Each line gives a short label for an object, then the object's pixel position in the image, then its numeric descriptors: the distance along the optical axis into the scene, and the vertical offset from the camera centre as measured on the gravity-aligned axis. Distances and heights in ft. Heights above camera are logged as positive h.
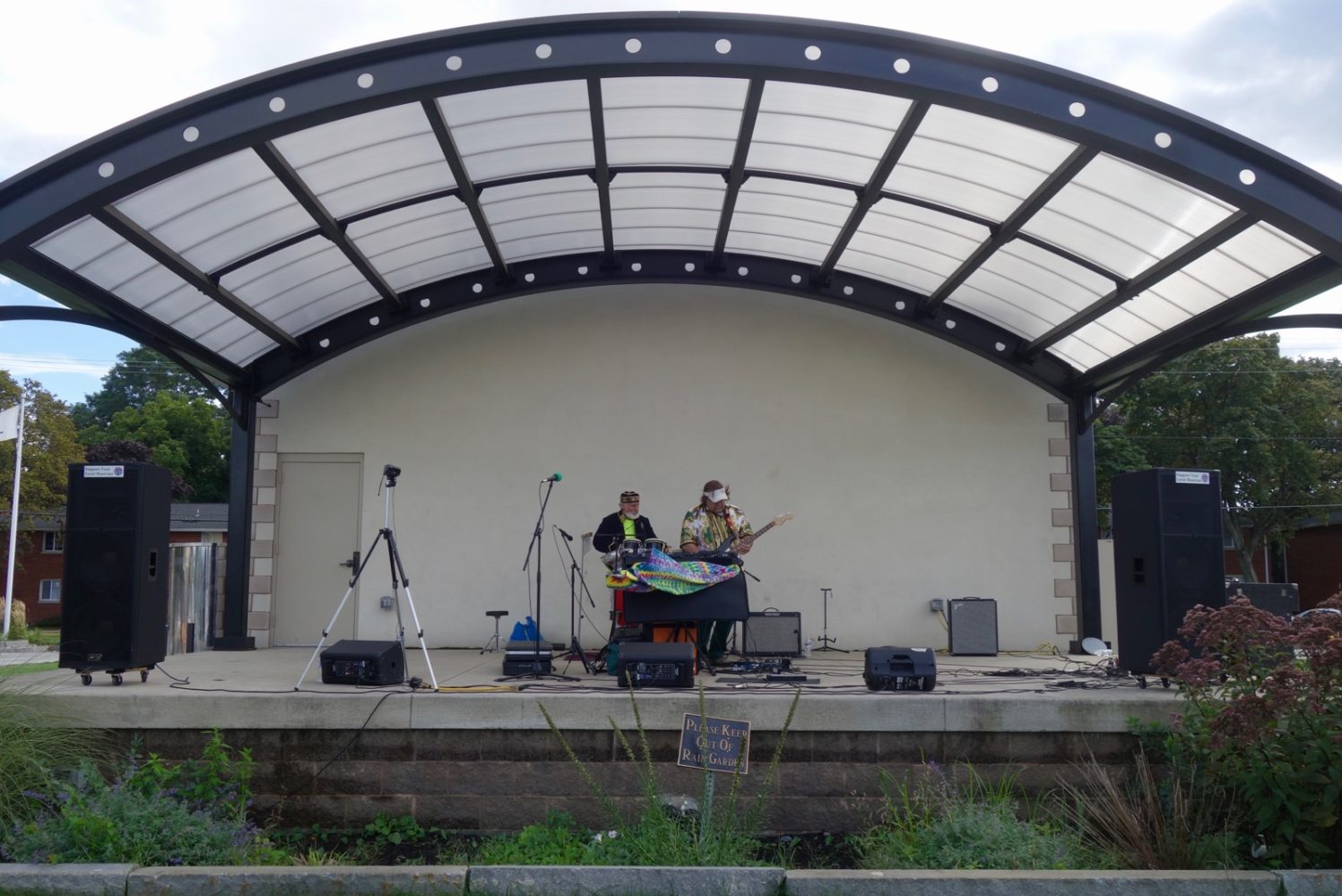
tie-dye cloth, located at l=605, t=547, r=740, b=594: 23.50 -0.57
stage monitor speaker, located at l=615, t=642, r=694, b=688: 19.88 -2.23
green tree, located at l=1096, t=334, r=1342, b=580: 82.28 +10.04
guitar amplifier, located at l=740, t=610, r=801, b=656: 27.48 -2.21
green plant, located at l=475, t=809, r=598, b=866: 16.05 -4.75
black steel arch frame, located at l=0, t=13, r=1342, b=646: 19.33 +8.49
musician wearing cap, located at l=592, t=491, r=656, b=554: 27.40 +0.65
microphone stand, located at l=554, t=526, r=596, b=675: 24.82 -2.18
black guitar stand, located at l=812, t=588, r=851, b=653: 31.91 -1.82
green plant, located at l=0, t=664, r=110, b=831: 15.99 -3.30
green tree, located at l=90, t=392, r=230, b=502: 116.06 +12.59
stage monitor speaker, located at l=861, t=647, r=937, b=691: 19.99 -2.27
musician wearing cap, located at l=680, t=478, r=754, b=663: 26.63 +0.58
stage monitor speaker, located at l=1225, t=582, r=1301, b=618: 29.07 -1.19
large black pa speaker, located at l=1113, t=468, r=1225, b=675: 20.27 -0.04
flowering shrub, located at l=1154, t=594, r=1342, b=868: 14.55 -2.49
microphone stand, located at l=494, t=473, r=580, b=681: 23.36 -2.73
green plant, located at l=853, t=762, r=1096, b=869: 15.01 -4.27
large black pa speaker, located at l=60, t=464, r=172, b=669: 20.44 -0.49
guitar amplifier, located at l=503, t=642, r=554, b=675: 23.59 -2.55
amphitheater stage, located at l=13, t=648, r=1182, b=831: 18.38 -3.40
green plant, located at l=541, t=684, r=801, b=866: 14.67 -4.20
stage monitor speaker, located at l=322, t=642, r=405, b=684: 20.27 -2.25
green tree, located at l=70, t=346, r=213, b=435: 163.02 +26.00
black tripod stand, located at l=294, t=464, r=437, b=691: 21.08 +0.32
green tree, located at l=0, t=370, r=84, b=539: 83.82 +7.80
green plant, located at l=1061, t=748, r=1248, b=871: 15.33 -4.19
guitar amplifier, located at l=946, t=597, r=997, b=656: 30.63 -2.24
